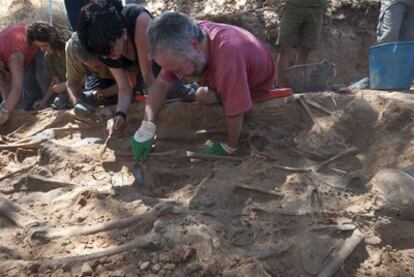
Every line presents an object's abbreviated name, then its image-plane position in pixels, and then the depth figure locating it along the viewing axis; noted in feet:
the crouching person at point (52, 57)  14.51
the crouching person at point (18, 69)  14.83
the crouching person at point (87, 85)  13.48
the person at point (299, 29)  14.96
